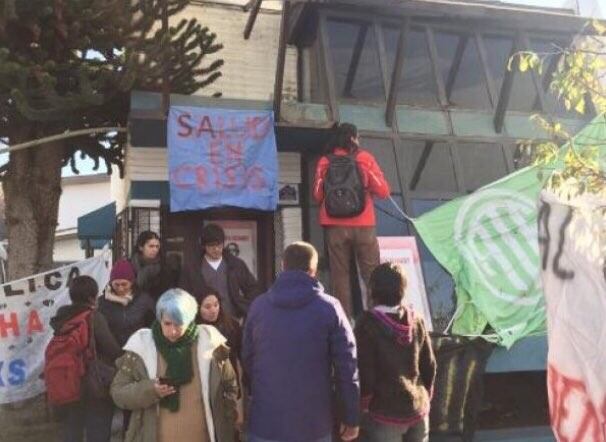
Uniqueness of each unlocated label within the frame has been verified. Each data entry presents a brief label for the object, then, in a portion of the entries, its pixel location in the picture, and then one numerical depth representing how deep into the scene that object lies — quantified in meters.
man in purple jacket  3.35
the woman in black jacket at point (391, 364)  3.56
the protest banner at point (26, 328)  6.31
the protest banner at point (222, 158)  7.00
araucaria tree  6.46
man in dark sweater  5.11
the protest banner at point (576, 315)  2.83
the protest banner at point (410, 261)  6.78
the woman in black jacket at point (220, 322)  4.20
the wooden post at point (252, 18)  8.49
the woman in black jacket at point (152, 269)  5.13
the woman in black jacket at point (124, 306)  4.60
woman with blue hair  3.37
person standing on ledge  6.18
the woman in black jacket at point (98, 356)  4.45
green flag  6.23
